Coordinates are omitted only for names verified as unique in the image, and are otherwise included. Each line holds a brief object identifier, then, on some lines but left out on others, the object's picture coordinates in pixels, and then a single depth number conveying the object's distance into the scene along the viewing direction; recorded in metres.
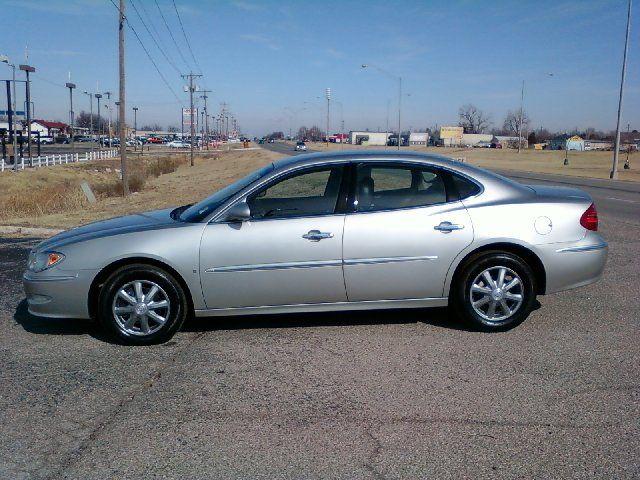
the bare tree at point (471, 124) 181.50
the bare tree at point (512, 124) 158.30
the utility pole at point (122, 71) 25.75
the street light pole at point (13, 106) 38.38
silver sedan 5.29
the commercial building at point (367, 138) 134.65
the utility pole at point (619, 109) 31.12
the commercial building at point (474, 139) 149.10
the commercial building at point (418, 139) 121.56
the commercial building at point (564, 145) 102.76
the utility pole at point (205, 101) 94.32
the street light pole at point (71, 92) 82.75
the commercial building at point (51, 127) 126.00
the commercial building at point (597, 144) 124.79
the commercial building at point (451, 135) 133.50
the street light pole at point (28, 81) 50.61
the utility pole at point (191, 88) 61.34
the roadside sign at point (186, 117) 71.51
